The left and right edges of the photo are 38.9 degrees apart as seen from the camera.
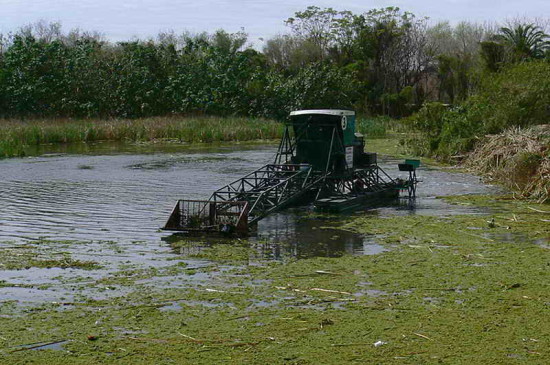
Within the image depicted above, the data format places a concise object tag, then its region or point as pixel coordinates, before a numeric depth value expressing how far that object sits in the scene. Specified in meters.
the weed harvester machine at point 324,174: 15.59
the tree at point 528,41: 55.78
